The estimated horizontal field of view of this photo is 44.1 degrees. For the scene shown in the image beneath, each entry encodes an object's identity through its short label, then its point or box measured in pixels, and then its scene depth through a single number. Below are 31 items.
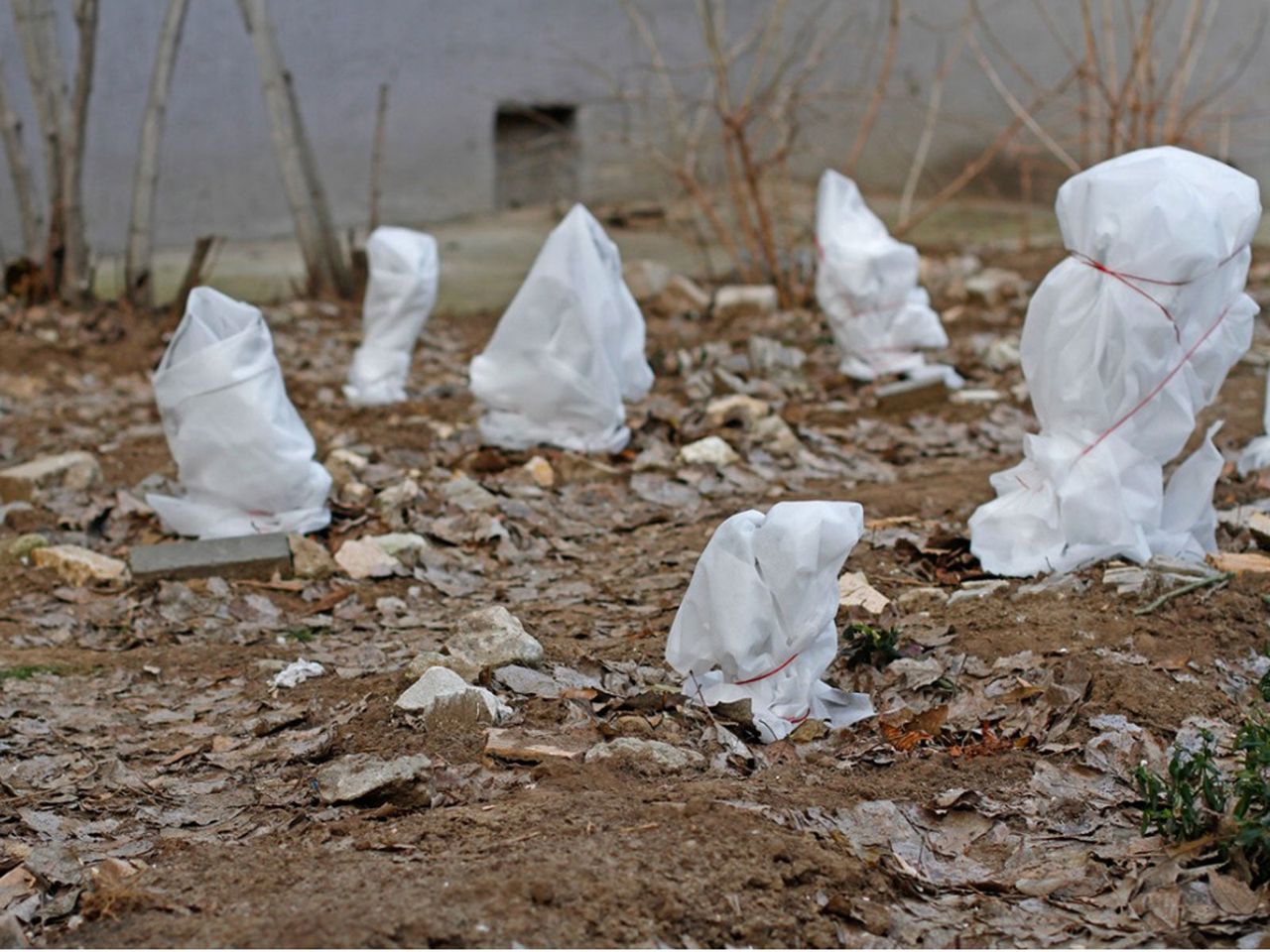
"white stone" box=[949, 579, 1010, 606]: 4.16
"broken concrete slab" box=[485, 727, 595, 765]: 3.11
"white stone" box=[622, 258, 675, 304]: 9.85
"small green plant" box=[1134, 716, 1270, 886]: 2.64
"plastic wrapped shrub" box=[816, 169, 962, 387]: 7.59
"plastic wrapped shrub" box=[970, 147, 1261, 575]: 4.04
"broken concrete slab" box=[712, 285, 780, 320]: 9.45
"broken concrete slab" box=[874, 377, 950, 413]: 7.08
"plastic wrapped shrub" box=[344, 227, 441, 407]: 7.19
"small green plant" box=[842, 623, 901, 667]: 3.71
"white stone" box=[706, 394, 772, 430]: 6.63
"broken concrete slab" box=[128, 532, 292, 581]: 4.84
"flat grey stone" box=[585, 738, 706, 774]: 3.09
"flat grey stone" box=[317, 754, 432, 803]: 3.00
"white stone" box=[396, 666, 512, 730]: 3.33
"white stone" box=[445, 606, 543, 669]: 3.66
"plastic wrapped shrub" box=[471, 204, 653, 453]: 6.11
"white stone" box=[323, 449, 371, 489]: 5.95
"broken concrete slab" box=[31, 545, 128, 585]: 4.92
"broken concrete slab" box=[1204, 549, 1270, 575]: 4.21
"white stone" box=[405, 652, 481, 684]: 3.59
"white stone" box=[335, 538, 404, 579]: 4.94
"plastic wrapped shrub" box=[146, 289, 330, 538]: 5.08
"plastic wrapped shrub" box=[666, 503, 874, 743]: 3.26
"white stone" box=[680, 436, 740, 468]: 6.08
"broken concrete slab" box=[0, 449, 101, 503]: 5.81
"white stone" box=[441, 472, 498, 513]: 5.57
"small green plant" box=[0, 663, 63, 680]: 4.02
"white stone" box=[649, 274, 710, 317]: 9.55
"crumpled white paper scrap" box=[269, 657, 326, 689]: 3.93
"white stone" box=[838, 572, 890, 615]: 4.13
